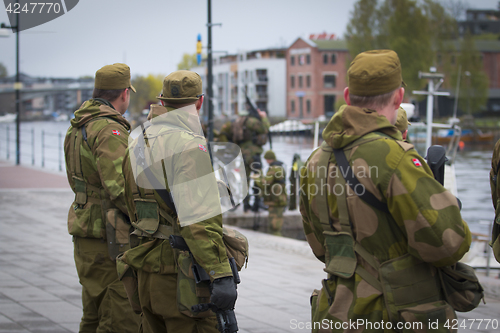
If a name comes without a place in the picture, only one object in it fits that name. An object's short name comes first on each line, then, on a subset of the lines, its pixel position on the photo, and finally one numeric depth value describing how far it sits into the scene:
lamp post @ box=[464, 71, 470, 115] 62.94
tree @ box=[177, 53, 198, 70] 102.39
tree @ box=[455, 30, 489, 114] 63.43
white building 84.81
